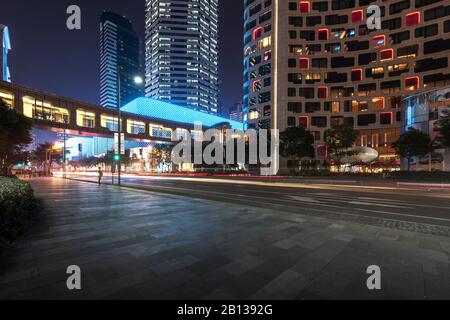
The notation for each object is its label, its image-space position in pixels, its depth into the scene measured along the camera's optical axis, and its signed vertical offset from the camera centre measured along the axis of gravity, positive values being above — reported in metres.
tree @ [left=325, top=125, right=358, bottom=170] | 38.25 +3.38
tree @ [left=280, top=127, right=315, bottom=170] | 43.00 +3.44
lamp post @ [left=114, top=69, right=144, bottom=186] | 20.64 +5.71
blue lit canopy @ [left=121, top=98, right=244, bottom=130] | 98.88 +22.64
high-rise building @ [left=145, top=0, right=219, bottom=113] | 157.12 +72.72
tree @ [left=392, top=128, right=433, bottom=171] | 33.22 +2.26
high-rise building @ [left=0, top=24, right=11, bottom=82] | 92.12 +48.53
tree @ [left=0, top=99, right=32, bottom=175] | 18.52 +2.90
